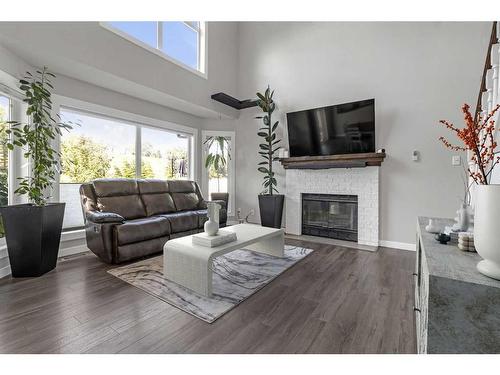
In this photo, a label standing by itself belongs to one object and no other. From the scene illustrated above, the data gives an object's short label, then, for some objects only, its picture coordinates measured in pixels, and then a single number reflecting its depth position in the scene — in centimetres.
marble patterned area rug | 198
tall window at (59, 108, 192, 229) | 348
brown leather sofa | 281
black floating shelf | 468
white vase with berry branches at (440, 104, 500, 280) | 94
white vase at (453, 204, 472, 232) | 163
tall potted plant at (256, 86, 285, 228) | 456
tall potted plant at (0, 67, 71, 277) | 243
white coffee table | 210
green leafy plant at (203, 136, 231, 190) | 529
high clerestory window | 350
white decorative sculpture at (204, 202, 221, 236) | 241
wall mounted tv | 379
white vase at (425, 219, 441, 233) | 174
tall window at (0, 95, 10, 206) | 274
